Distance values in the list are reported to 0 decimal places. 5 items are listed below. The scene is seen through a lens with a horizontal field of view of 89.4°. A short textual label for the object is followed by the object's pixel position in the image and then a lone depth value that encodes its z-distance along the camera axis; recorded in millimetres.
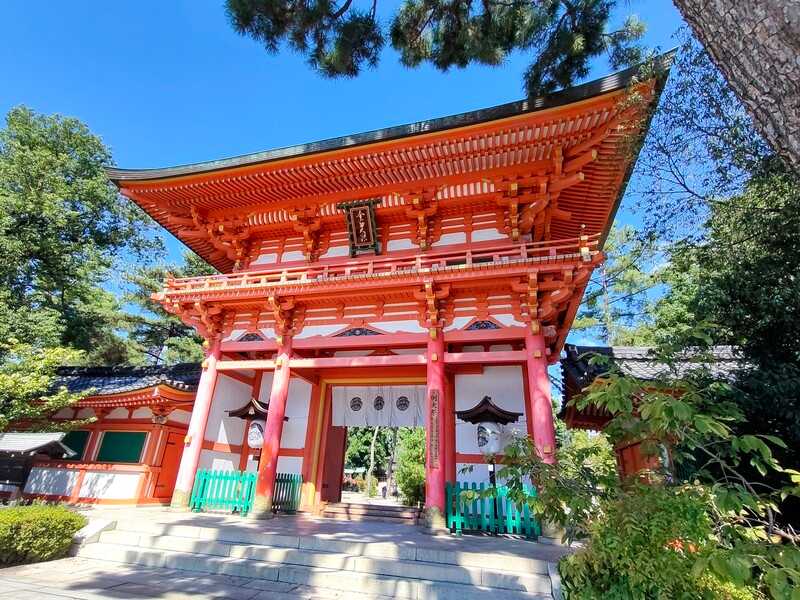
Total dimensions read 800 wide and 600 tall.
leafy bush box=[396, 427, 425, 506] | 15250
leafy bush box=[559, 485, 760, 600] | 2787
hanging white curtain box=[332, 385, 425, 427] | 9797
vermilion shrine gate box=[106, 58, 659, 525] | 7547
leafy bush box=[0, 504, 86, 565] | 5344
